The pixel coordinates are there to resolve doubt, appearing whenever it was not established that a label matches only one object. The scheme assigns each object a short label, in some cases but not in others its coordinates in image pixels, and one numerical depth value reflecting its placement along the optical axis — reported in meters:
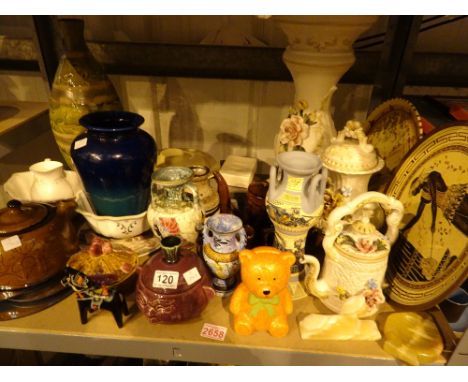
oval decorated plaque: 0.63
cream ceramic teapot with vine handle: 0.66
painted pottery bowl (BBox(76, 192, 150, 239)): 0.81
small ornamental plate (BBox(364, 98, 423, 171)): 0.79
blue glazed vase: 0.73
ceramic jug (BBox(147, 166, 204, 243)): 0.74
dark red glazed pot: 0.66
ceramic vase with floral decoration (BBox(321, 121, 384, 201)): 0.73
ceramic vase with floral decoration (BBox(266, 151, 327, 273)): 0.68
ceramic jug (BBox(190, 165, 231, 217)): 0.83
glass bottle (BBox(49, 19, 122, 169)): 0.90
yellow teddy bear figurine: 0.64
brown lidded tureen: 0.69
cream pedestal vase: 0.71
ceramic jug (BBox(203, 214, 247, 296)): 0.71
